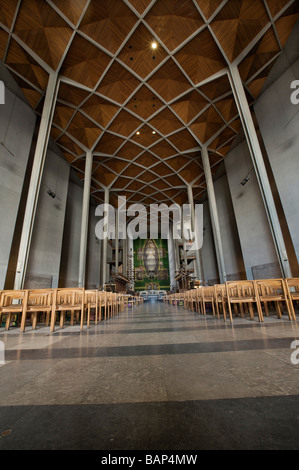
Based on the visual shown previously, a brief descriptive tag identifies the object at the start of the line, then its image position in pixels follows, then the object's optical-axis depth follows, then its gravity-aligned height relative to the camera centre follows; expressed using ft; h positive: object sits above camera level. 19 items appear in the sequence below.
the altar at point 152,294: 78.35 +0.32
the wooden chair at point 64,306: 11.10 -0.36
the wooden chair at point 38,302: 11.25 -0.11
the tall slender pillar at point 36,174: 21.55 +15.52
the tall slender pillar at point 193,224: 48.71 +17.05
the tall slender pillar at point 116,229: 62.28 +21.79
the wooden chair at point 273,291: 11.99 -0.09
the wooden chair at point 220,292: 13.44 -0.02
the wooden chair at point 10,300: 11.36 +0.08
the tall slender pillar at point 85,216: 34.42 +15.48
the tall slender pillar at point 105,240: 51.18 +15.28
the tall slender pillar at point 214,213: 34.55 +14.57
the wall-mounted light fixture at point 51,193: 33.06 +17.62
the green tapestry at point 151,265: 97.92 +15.18
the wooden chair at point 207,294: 15.84 -0.13
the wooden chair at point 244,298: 11.64 -0.40
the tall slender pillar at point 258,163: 21.49 +15.32
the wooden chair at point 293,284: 12.57 +0.28
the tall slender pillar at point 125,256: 73.05 +14.89
